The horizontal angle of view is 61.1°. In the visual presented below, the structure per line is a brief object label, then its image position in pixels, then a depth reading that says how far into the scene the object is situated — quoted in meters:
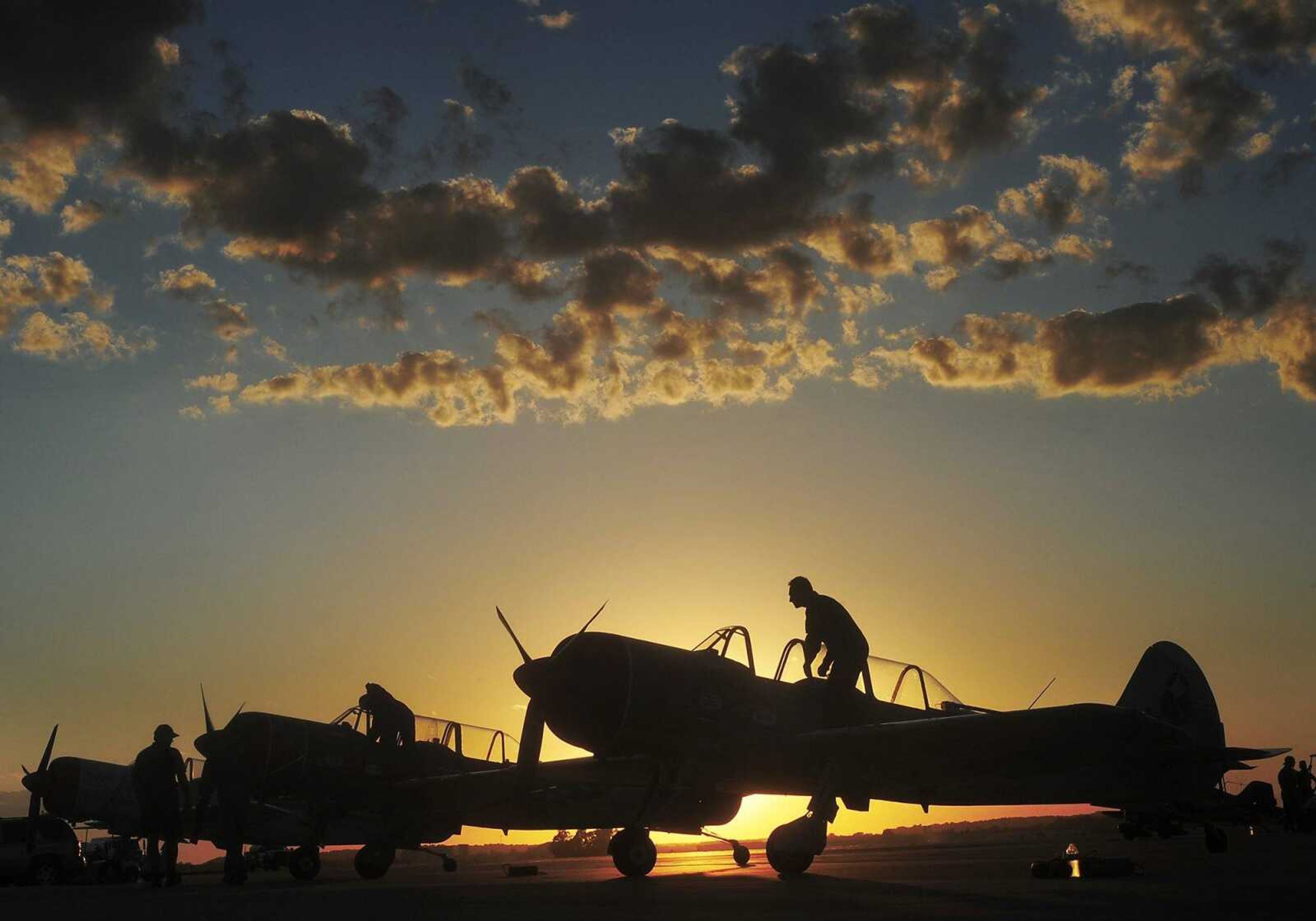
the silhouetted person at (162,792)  14.88
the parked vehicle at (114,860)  24.69
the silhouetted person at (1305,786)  26.98
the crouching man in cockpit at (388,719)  17.84
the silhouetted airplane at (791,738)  11.20
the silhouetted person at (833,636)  12.72
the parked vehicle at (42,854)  22.89
